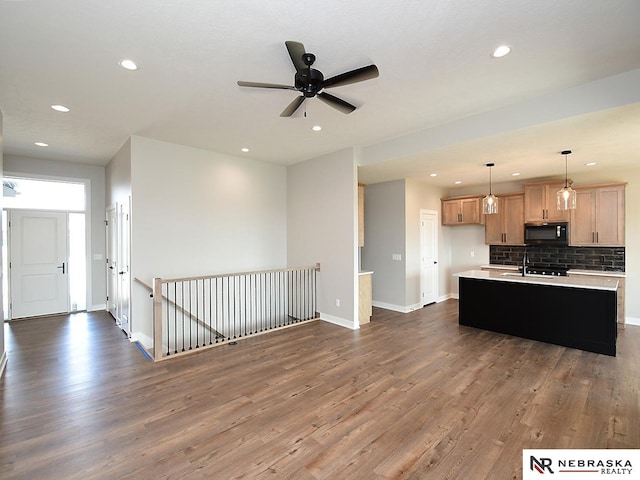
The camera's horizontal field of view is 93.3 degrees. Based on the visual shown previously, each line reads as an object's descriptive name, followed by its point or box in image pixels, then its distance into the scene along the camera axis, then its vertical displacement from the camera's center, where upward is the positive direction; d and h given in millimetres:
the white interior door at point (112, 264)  5715 -428
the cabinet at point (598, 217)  5602 +417
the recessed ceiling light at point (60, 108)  3660 +1656
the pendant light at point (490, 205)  4927 +567
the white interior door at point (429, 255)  7191 -386
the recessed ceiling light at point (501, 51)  2541 +1616
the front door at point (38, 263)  5832 -399
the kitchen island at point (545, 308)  4160 -1066
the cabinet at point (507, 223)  6789 +383
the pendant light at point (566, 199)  4340 +579
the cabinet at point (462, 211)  7289 +712
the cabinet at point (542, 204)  6199 +743
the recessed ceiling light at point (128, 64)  2730 +1639
